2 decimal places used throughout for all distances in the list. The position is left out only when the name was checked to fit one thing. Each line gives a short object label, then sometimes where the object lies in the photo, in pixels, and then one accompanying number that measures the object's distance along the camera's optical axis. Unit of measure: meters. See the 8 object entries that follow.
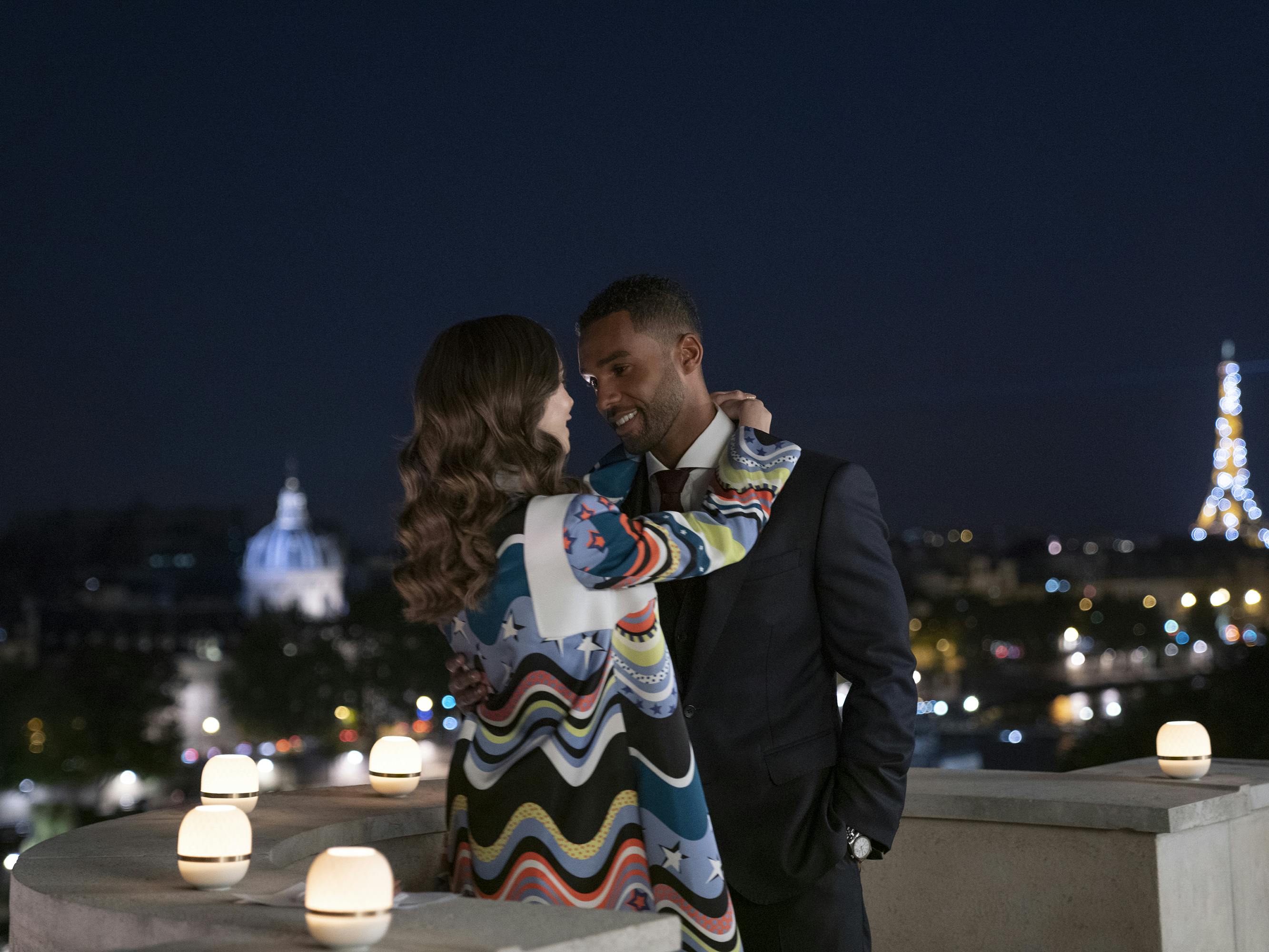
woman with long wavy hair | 2.82
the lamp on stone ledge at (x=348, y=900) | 2.29
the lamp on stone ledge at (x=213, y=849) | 2.80
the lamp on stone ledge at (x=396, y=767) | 4.28
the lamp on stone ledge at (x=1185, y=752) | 4.51
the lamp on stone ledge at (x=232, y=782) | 3.68
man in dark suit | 3.29
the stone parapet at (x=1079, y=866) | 4.14
